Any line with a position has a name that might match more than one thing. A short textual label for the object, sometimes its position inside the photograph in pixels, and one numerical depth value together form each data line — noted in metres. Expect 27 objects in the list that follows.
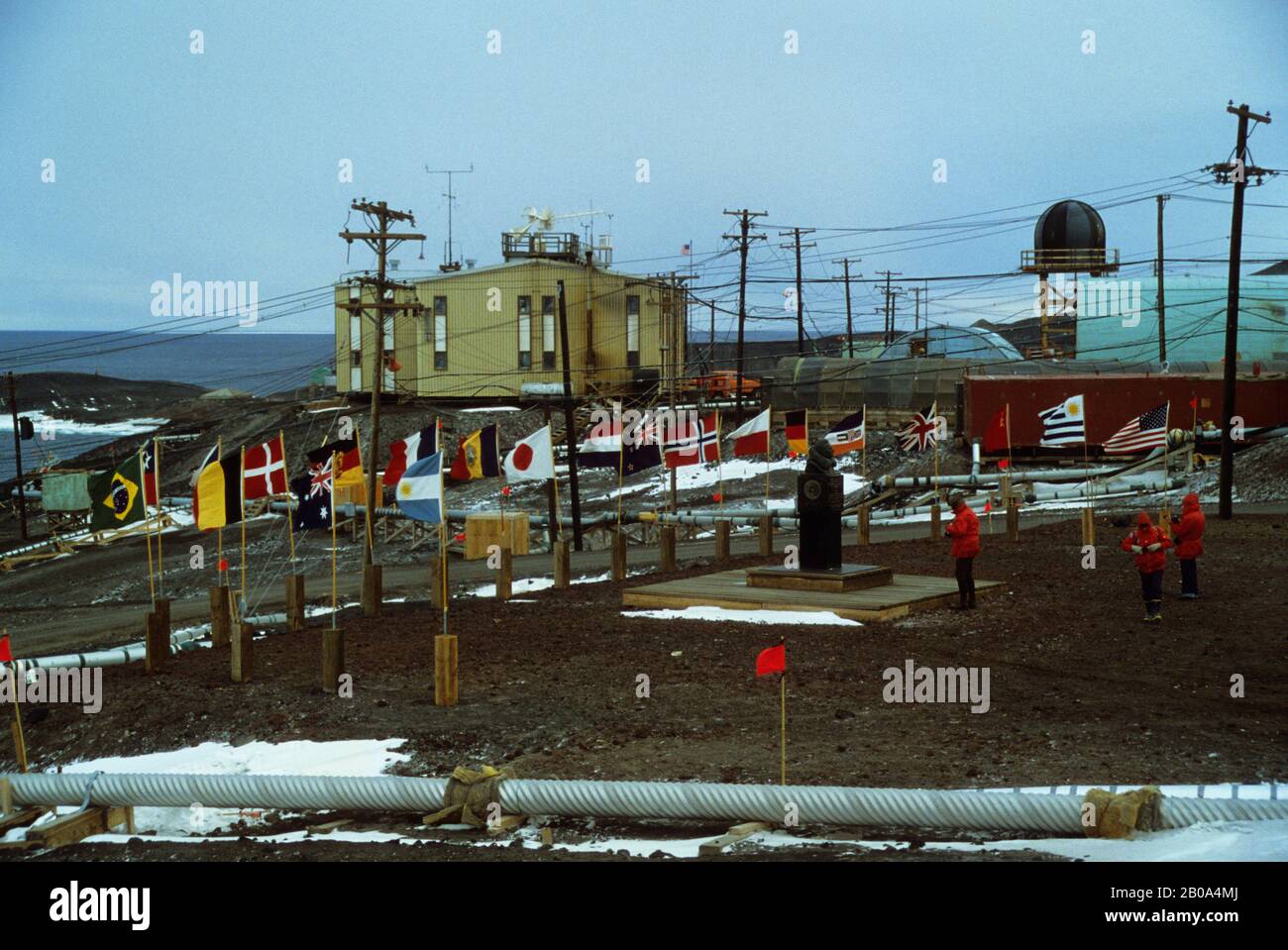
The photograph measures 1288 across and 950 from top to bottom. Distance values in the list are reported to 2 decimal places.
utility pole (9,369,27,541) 56.81
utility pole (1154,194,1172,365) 58.72
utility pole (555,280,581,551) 37.95
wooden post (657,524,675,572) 28.64
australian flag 23.12
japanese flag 26.66
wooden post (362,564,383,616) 24.22
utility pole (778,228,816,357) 69.59
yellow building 67.19
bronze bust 22.77
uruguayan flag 28.33
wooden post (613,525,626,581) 27.92
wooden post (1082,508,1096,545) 26.22
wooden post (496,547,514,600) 25.34
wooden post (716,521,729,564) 29.70
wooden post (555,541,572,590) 26.67
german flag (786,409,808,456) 29.84
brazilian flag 21.77
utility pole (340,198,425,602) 30.27
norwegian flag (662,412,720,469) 29.66
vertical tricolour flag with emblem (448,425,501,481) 26.97
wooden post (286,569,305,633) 23.23
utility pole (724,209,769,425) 60.09
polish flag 29.38
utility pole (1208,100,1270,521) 31.50
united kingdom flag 33.31
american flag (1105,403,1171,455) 28.58
